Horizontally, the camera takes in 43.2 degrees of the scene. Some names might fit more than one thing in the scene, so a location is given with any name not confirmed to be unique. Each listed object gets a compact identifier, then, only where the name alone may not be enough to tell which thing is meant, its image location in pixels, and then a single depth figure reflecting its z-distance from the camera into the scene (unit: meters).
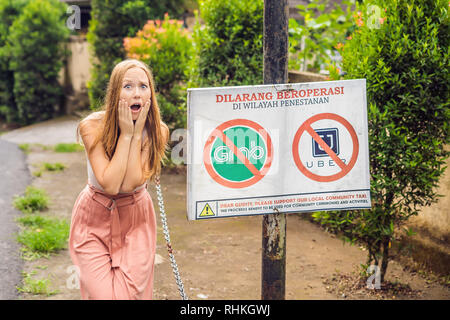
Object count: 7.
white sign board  3.20
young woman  3.01
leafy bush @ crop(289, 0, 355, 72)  7.55
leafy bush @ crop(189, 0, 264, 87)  6.88
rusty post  3.38
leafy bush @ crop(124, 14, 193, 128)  9.19
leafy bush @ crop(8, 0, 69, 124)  15.07
